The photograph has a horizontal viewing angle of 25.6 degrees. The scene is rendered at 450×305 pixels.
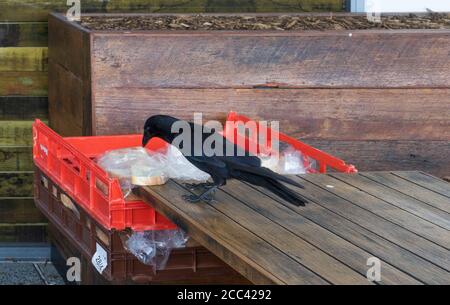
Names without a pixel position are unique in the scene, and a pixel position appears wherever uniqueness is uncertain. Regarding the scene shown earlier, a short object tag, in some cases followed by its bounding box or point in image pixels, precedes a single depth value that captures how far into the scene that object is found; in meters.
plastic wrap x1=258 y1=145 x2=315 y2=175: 4.57
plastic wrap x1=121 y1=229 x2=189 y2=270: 3.81
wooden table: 2.96
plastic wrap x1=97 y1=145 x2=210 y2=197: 4.06
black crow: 3.62
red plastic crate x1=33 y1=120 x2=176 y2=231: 3.82
